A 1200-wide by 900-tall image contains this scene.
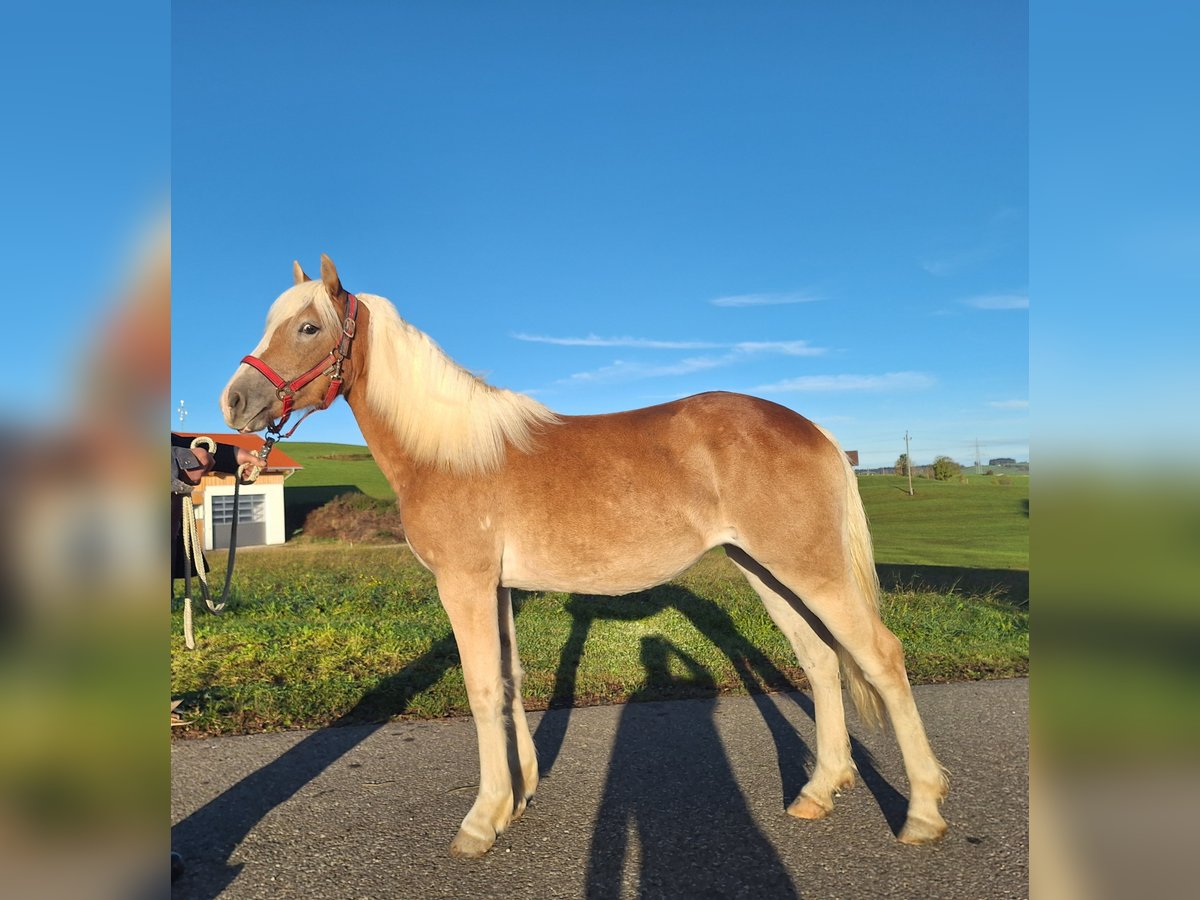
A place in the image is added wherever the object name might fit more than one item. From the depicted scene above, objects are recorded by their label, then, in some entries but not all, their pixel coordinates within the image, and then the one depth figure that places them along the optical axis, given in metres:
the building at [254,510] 27.66
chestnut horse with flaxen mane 3.58
